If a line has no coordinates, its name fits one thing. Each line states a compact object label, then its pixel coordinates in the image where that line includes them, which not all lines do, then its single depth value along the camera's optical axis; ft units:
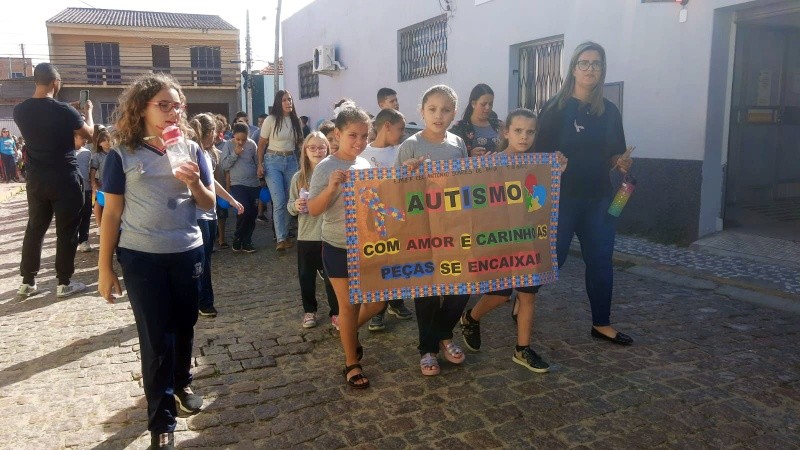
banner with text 11.88
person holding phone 18.63
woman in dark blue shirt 13.92
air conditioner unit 55.06
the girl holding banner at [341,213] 12.07
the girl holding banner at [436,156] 12.58
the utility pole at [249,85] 87.92
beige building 113.70
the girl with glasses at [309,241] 15.74
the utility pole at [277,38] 75.39
